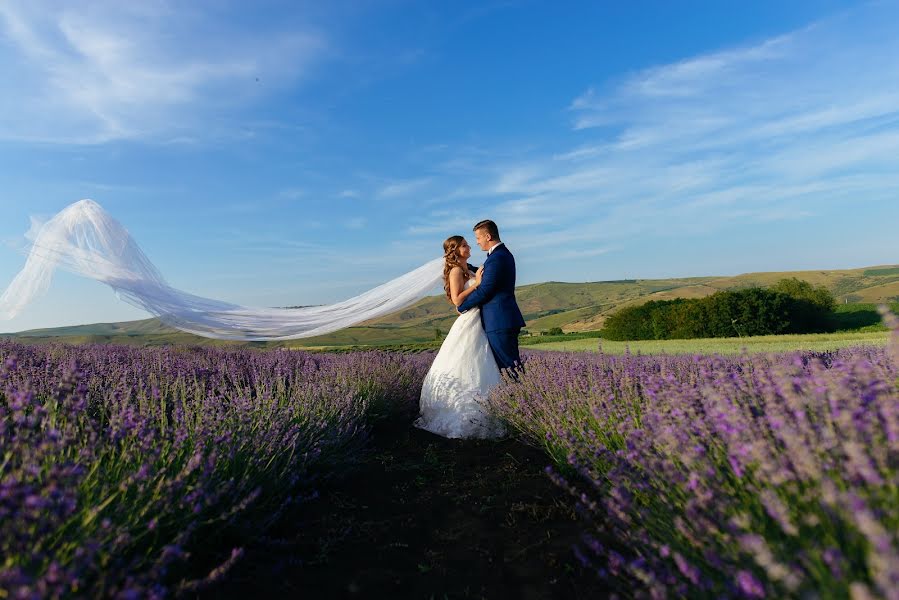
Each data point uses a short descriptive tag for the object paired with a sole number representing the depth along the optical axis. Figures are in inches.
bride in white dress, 189.8
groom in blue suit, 191.5
